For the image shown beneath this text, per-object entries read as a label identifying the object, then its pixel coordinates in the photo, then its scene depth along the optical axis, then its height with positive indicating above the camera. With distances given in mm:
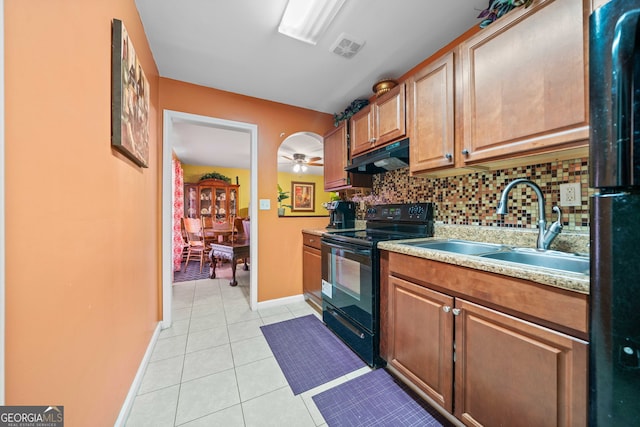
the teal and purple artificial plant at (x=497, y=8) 1140 +1076
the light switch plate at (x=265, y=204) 2583 +108
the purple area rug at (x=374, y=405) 1190 -1049
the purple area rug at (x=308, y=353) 1516 -1049
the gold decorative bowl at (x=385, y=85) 2135 +1178
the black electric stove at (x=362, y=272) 1573 -439
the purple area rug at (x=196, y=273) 3803 -1036
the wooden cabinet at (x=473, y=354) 792 -590
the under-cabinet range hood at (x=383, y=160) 1824 +474
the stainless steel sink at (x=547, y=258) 1071 -224
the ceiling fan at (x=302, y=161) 5038 +1193
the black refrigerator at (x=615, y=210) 520 +9
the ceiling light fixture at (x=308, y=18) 1424 +1281
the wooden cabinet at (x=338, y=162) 2520 +580
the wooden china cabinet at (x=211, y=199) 5566 +352
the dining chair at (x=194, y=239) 4554 -536
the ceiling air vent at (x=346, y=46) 1695 +1271
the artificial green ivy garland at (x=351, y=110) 2385 +1108
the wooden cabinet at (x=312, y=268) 2455 -603
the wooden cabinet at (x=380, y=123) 1822 +793
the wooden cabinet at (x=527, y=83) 979 +630
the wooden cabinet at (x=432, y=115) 1454 +657
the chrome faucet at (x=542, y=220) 1169 -31
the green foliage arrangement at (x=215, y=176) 5699 +919
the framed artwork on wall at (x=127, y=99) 1078 +596
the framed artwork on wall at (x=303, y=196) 6719 +515
